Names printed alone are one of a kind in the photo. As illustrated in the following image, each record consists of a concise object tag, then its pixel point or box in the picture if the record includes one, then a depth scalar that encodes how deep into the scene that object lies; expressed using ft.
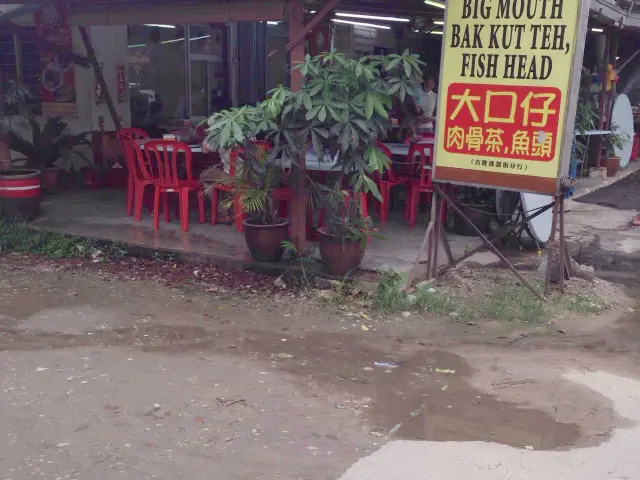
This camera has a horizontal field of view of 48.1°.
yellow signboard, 17.78
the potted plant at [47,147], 32.40
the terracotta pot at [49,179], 33.71
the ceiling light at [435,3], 26.71
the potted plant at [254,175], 19.97
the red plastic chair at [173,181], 25.55
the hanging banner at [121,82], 37.83
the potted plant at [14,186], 27.43
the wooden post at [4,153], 28.94
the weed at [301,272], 21.47
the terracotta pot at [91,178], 35.76
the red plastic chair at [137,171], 26.48
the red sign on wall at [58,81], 34.90
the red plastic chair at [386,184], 27.20
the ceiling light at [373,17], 31.70
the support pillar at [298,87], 21.04
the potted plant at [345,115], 19.54
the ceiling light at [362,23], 35.69
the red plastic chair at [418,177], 26.30
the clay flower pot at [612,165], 44.39
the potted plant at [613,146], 44.42
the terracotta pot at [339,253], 20.92
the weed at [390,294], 19.84
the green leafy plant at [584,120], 39.51
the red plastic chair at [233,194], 22.49
